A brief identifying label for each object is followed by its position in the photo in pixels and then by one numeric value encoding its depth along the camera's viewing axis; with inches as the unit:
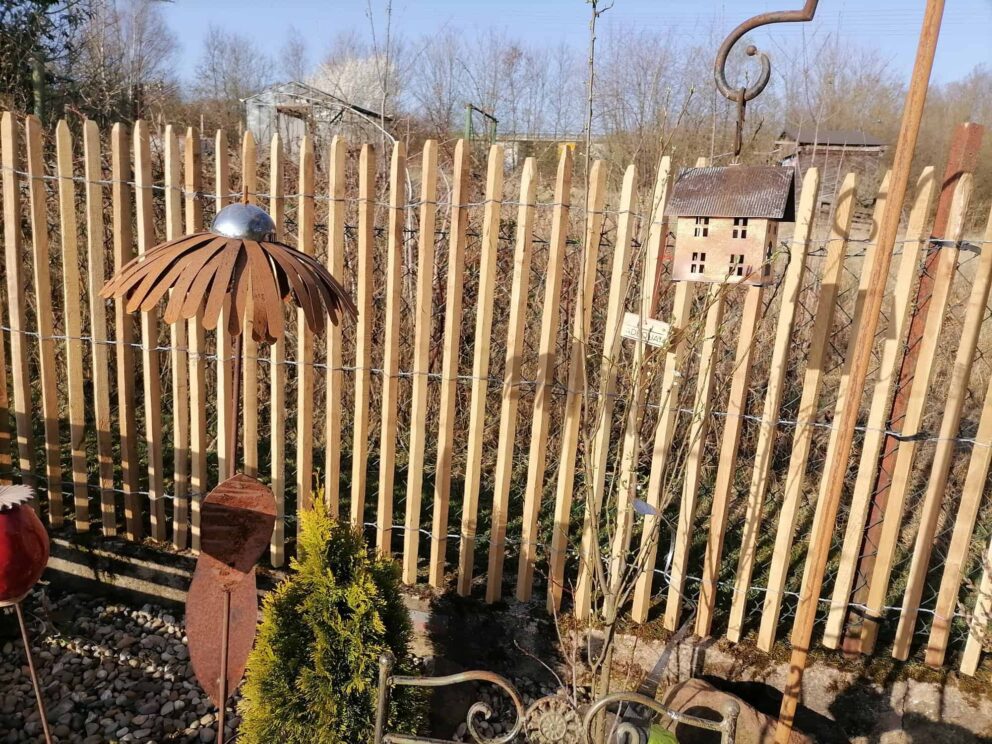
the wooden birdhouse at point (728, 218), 80.1
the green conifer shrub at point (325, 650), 92.2
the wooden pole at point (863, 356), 71.4
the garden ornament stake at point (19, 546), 76.0
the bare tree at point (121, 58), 429.1
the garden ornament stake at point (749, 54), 71.7
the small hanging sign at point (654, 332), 101.1
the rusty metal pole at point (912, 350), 100.0
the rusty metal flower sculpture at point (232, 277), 73.5
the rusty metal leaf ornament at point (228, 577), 98.2
